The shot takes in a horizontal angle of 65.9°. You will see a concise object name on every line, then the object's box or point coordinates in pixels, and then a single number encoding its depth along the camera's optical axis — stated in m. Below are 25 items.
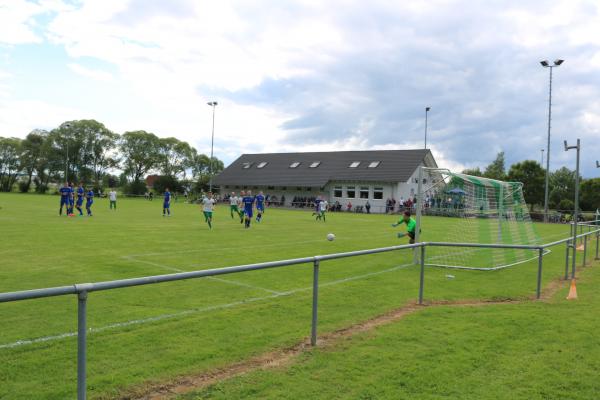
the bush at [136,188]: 81.94
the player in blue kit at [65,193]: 27.06
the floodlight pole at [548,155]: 41.13
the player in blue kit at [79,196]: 26.85
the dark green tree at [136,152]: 85.31
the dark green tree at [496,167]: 78.14
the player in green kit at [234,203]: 29.23
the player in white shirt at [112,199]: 36.63
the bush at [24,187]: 86.31
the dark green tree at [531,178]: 53.22
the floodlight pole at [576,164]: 16.43
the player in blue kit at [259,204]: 27.93
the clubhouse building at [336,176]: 53.47
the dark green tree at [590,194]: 54.28
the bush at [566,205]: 53.33
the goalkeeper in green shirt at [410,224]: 14.99
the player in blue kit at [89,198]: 26.54
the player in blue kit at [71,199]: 27.16
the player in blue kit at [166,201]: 29.95
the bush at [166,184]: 85.25
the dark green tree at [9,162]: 87.88
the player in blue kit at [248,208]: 23.41
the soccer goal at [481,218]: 13.79
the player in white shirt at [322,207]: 31.78
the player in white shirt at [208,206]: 22.50
